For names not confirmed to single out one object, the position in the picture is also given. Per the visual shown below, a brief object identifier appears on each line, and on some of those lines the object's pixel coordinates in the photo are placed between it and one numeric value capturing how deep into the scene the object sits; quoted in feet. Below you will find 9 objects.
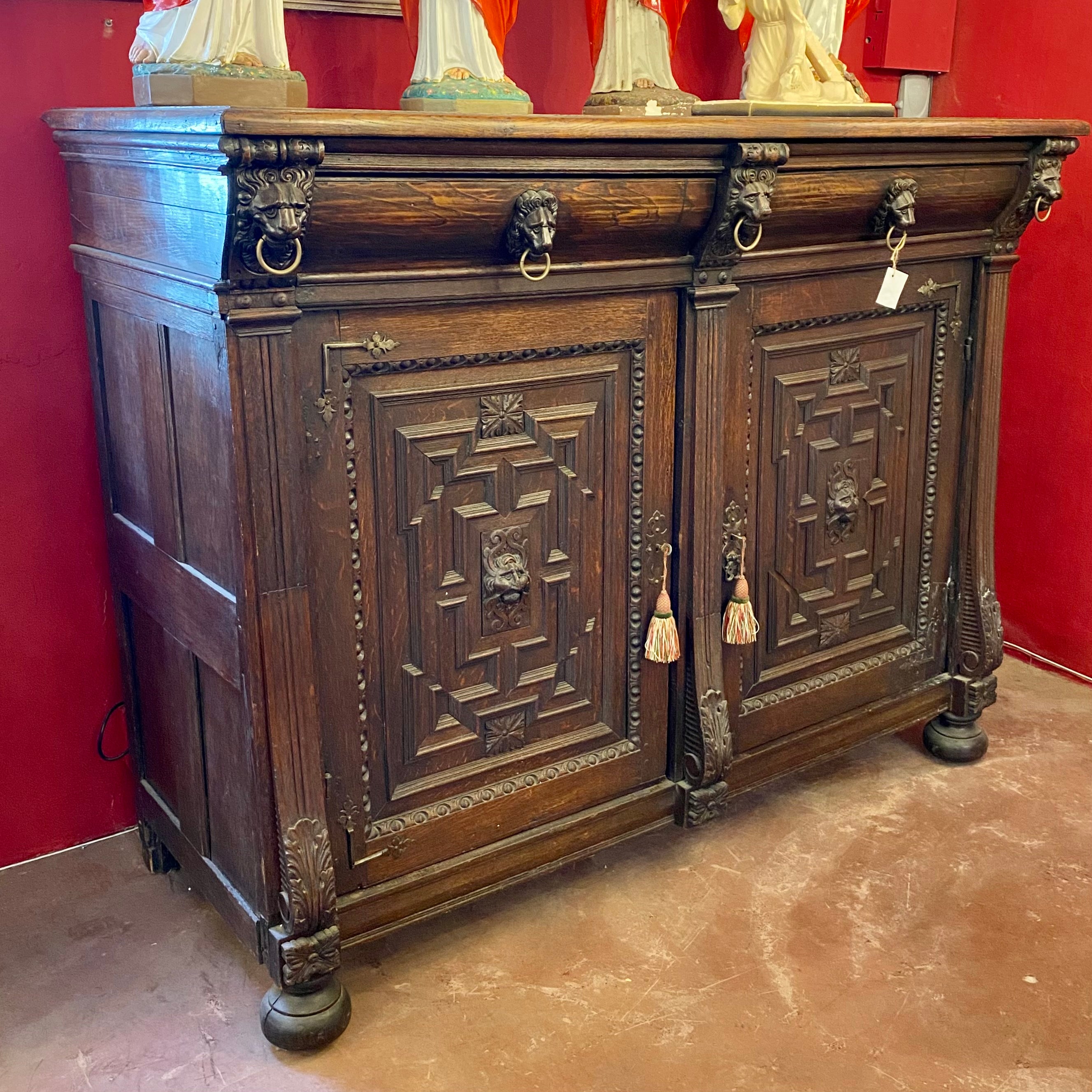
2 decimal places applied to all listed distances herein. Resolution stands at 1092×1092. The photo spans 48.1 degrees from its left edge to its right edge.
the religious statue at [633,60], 6.70
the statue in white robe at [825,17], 7.35
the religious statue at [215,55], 5.29
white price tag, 6.84
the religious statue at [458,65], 5.88
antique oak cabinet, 4.98
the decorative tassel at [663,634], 6.39
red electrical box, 9.11
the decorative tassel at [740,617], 6.62
